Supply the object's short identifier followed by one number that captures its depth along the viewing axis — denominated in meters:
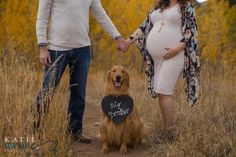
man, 5.12
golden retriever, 5.46
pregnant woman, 5.16
